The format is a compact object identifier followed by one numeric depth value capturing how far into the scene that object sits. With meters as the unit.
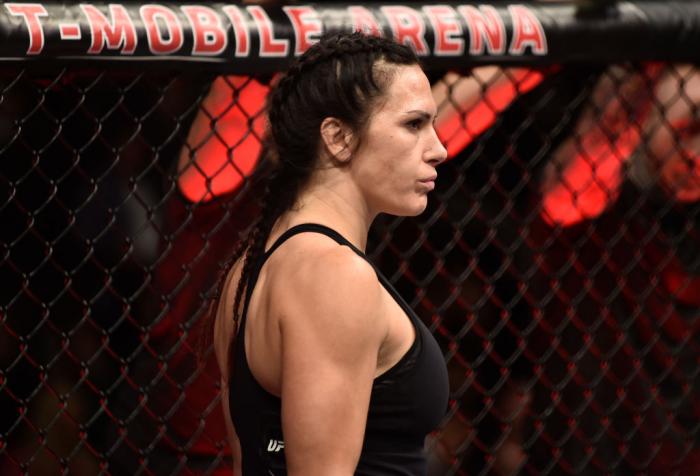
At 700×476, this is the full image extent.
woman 5.81
